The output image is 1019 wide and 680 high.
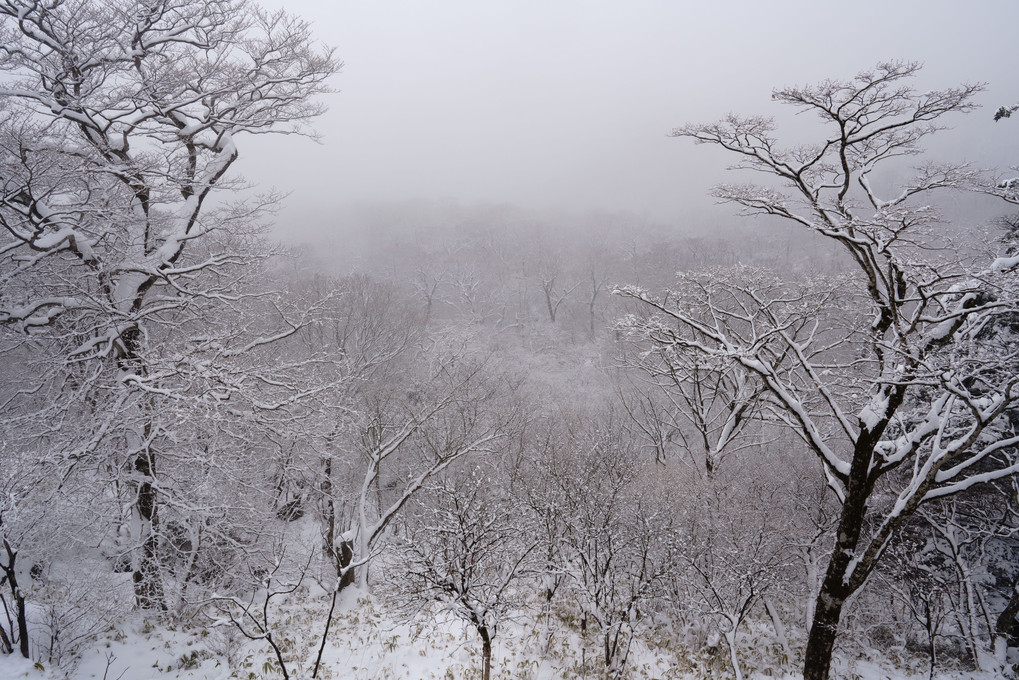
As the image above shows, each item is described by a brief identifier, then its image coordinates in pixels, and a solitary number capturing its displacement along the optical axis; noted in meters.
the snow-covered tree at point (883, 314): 7.76
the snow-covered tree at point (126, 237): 8.32
